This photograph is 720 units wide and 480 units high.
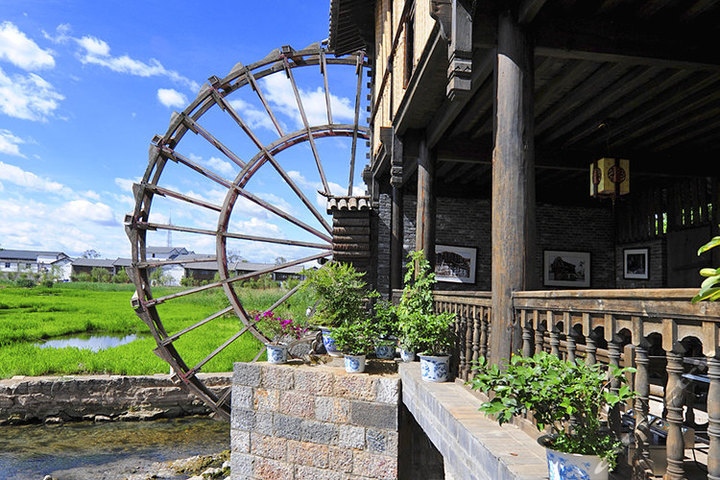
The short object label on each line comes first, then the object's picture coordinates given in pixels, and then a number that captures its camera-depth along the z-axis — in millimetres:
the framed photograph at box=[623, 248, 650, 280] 8141
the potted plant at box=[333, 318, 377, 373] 5035
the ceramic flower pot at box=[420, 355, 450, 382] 3973
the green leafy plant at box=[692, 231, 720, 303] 1180
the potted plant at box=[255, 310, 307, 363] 5781
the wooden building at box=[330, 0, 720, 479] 2326
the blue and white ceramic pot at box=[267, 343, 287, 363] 5758
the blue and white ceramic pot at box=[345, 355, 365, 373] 5020
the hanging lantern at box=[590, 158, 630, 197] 5062
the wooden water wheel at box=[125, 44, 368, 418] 9266
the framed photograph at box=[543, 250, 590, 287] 8820
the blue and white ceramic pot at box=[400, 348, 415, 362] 5050
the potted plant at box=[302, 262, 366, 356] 5621
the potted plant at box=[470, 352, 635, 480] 1712
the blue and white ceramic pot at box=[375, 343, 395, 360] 5676
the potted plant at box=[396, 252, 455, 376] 3996
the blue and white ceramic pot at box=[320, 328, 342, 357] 5949
